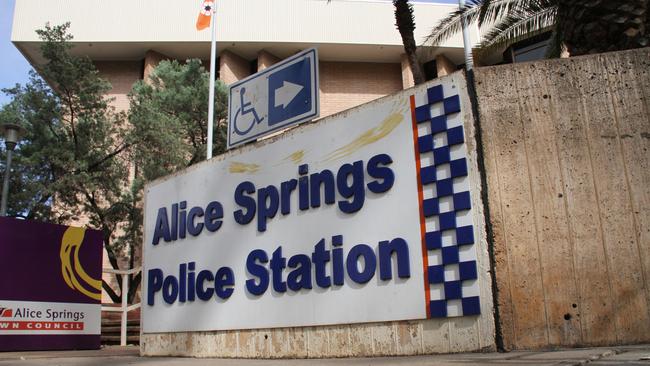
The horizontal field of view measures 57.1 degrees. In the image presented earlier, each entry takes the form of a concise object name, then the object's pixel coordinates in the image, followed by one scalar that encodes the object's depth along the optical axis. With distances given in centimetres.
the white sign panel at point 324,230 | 580
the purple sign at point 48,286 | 1011
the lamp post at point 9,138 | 1313
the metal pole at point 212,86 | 1756
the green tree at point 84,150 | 1822
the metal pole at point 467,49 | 1376
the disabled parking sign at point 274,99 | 823
